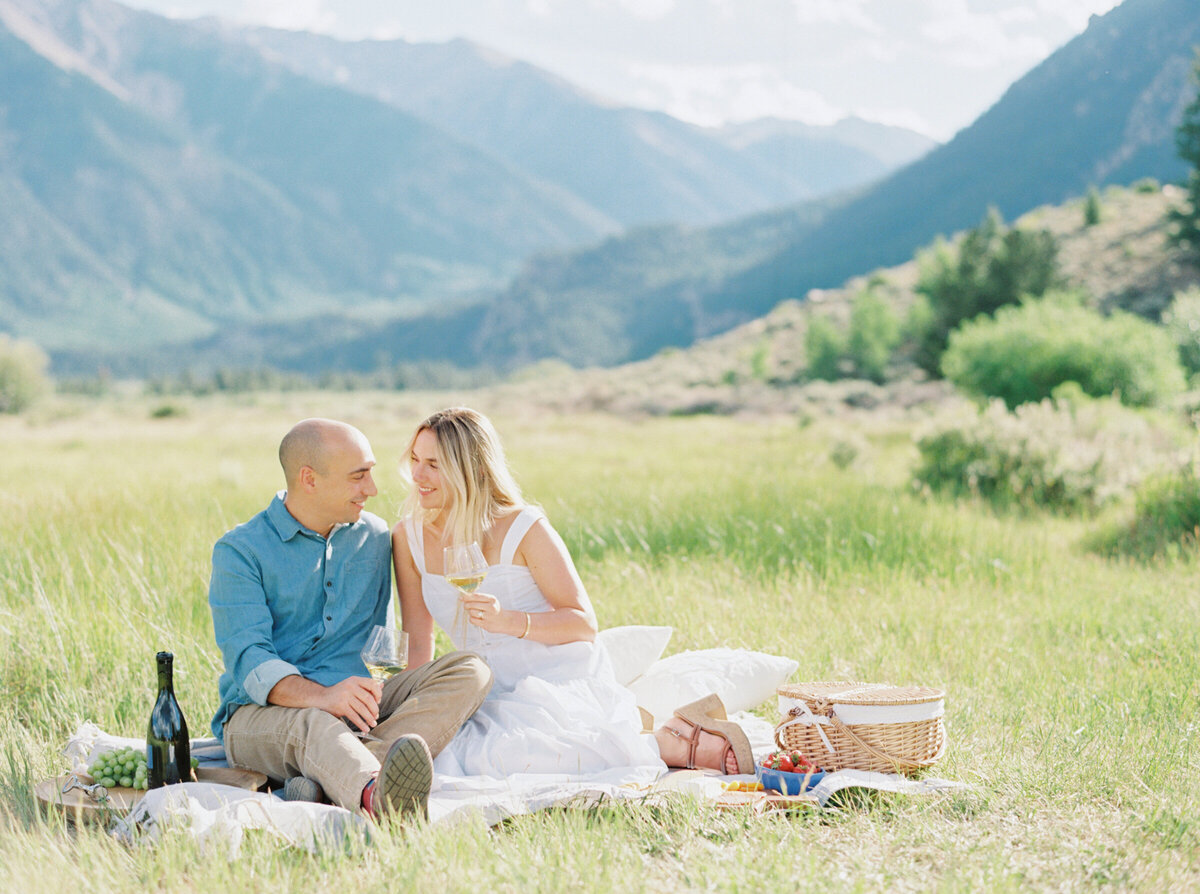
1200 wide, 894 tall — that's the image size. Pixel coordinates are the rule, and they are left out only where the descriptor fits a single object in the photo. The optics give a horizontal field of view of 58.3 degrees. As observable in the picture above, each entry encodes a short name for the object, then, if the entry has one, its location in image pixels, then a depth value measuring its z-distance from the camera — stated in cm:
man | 429
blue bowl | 457
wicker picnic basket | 463
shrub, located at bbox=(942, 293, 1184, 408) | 2117
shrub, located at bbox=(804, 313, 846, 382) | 5228
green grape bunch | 443
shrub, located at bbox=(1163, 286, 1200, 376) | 2280
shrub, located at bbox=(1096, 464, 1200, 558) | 1091
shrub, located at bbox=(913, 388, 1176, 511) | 1425
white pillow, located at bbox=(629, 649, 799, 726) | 567
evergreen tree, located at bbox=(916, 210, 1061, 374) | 4072
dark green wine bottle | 435
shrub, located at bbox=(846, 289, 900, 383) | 5156
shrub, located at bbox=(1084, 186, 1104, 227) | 6347
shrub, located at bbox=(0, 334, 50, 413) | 6474
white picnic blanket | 384
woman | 465
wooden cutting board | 419
